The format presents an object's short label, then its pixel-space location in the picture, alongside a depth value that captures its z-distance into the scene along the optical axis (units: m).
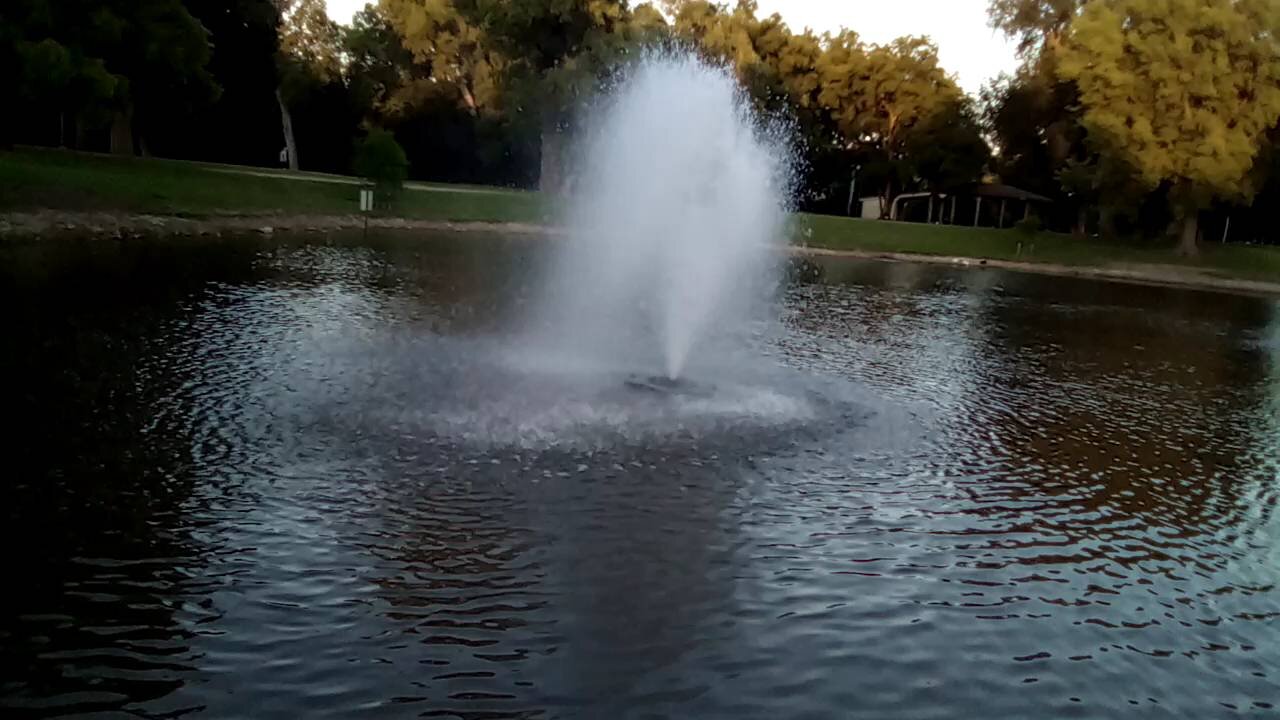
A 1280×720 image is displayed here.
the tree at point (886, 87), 71.94
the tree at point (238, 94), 50.72
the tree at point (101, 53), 33.59
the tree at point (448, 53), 63.38
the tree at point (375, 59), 66.81
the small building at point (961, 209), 74.75
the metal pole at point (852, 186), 76.25
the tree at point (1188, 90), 49.25
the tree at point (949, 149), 71.06
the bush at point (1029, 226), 56.44
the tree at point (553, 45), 53.16
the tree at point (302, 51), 61.28
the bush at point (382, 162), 44.41
